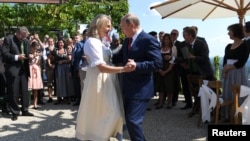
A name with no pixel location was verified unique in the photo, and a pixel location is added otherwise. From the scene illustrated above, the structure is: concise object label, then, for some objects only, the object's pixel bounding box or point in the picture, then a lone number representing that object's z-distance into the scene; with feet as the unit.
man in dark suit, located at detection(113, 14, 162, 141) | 8.47
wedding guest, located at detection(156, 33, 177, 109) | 17.29
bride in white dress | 9.36
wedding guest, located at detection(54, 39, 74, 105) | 19.71
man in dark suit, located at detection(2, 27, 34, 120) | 15.37
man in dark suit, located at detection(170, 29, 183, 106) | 17.67
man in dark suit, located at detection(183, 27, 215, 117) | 14.97
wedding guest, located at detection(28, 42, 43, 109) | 18.28
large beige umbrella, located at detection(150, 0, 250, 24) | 15.25
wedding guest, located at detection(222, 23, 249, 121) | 12.11
